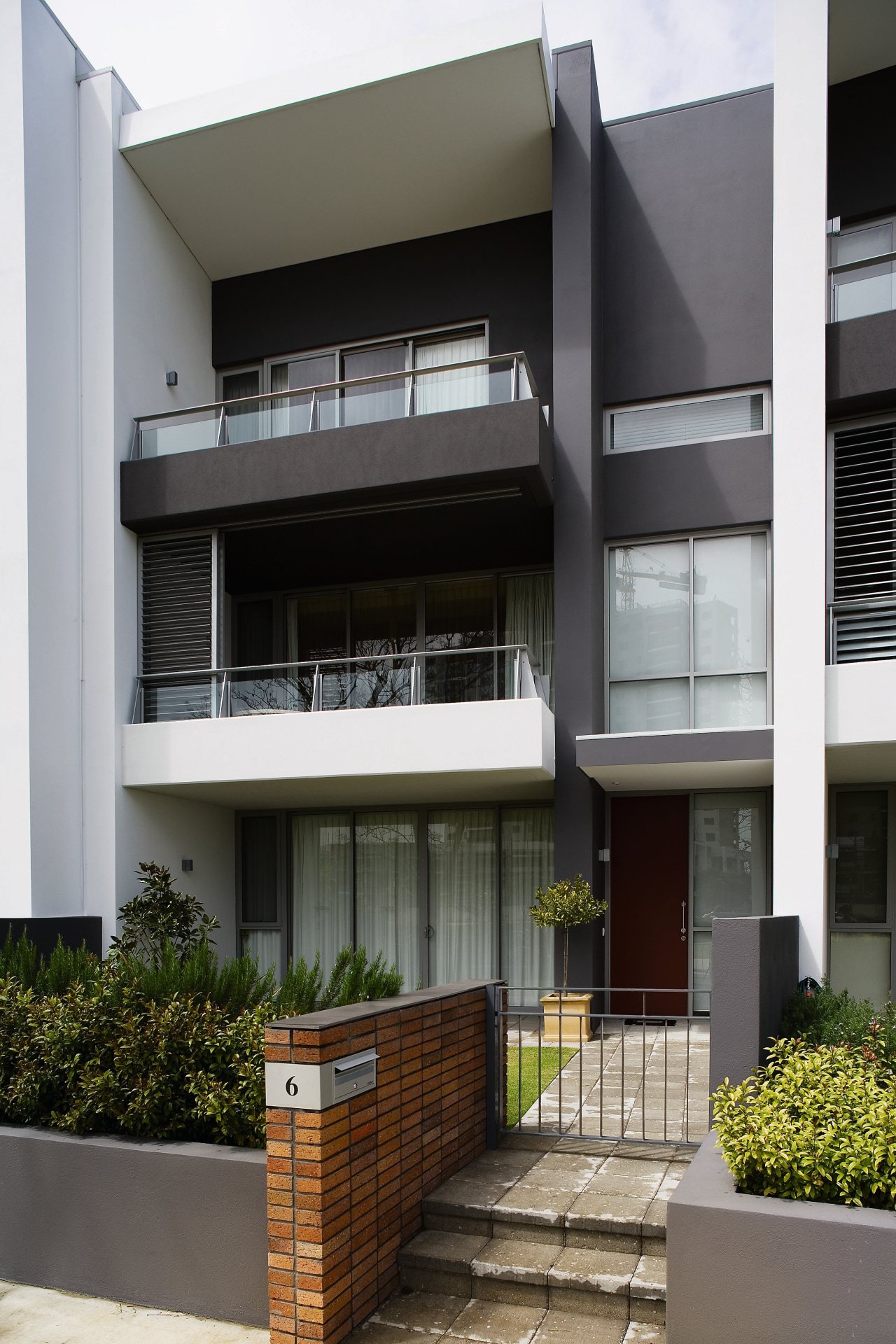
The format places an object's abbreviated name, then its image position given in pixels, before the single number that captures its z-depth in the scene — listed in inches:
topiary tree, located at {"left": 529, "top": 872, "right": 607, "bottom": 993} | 430.3
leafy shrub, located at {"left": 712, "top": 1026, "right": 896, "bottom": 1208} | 172.9
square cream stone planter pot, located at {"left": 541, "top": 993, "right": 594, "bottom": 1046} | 423.8
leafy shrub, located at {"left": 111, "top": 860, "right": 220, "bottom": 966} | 468.8
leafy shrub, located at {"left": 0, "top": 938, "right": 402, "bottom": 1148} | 229.6
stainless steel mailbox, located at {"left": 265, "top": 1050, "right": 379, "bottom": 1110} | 190.2
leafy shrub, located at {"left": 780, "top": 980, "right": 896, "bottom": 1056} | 255.4
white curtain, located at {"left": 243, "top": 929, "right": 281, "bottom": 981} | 561.3
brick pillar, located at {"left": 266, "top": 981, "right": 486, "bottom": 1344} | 189.5
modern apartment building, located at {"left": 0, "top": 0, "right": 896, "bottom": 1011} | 440.5
